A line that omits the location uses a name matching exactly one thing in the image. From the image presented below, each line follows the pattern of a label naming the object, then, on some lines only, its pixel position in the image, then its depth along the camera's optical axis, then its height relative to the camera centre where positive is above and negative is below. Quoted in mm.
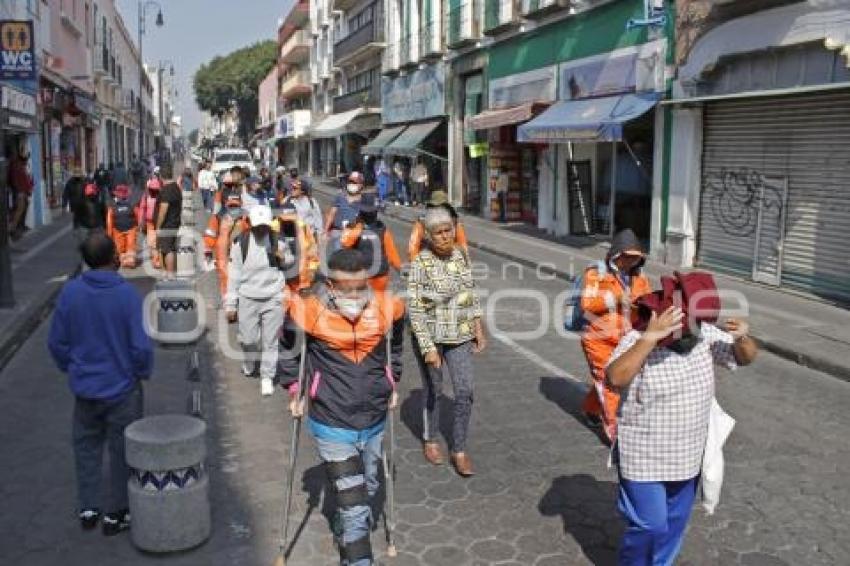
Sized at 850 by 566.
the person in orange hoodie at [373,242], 6906 -550
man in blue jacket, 4305 -929
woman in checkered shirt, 3359 -1019
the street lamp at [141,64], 49906 +8283
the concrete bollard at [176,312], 8930 -1500
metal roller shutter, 11680 -173
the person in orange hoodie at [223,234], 7661 -568
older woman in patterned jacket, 5223 -838
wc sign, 11969 +1948
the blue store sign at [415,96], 29141 +3249
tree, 93500 +11565
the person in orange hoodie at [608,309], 5516 -900
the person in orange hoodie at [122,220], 12039 -633
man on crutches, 3764 -950
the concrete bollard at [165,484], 4125 -1578
